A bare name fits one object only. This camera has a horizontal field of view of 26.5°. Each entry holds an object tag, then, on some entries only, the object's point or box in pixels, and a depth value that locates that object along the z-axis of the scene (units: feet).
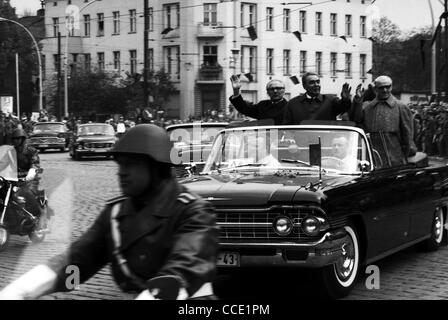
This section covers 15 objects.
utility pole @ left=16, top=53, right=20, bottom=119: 65.77
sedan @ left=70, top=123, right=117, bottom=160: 115.24
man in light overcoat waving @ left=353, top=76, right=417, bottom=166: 34.42
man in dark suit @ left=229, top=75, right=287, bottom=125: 36.32
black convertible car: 24.30
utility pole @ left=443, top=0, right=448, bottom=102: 45.59
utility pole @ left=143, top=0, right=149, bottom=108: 117.34
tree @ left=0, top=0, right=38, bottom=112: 56.24
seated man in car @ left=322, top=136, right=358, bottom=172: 28.43
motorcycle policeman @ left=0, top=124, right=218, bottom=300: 11.46
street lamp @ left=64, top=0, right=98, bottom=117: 79.80
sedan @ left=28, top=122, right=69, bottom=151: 137.18
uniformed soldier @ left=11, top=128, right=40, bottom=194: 38.55
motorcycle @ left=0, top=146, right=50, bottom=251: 36.81
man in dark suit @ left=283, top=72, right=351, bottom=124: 33.40
